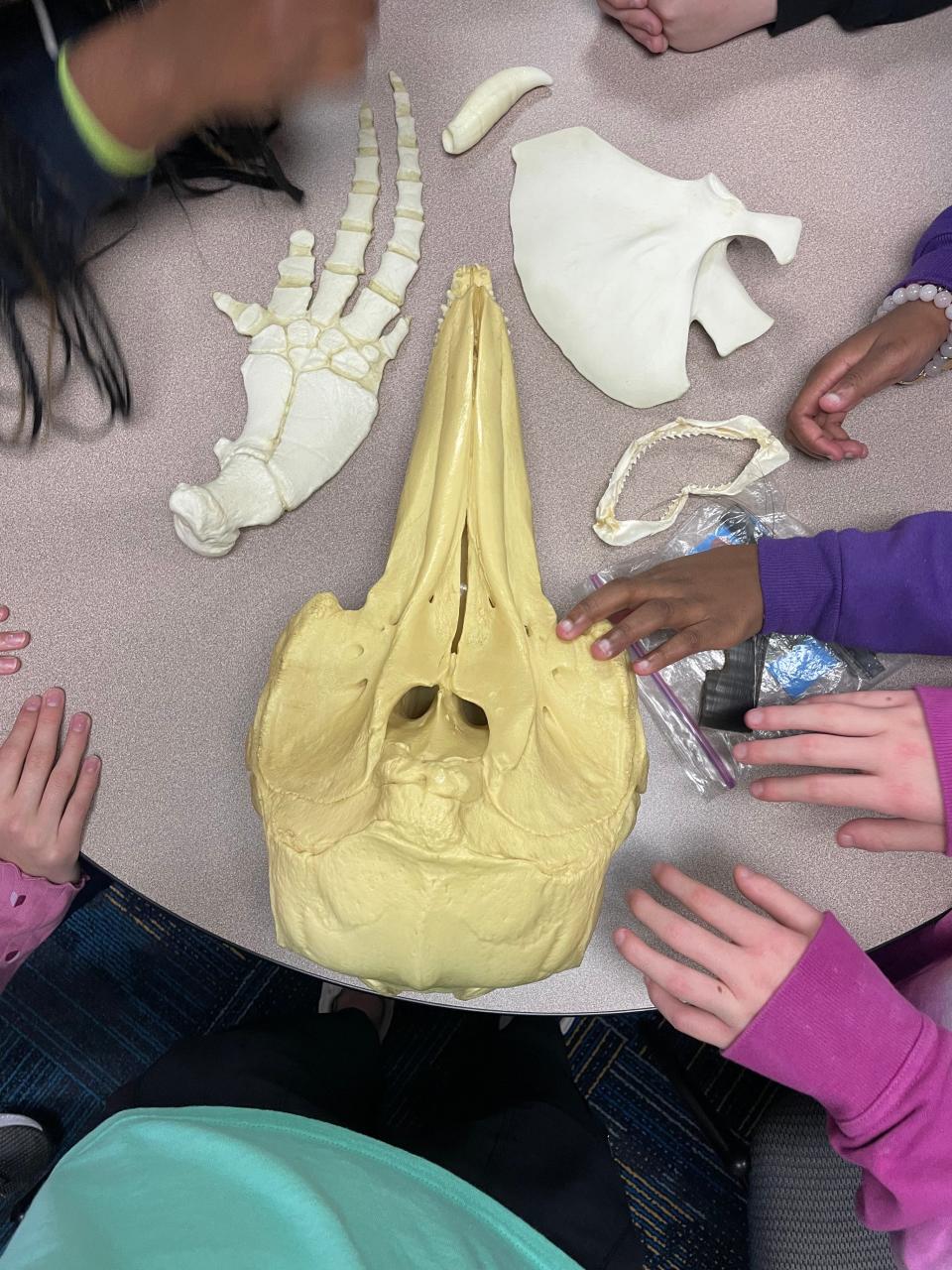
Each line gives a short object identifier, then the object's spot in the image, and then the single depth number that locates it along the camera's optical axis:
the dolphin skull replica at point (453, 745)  0.67
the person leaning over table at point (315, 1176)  0.51
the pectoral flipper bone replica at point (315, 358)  0.86
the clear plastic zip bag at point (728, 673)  0.85
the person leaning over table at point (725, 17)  0.92
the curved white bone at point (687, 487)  0.89
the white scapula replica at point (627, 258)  0.89
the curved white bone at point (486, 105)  0.91
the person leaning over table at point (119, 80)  0.73
